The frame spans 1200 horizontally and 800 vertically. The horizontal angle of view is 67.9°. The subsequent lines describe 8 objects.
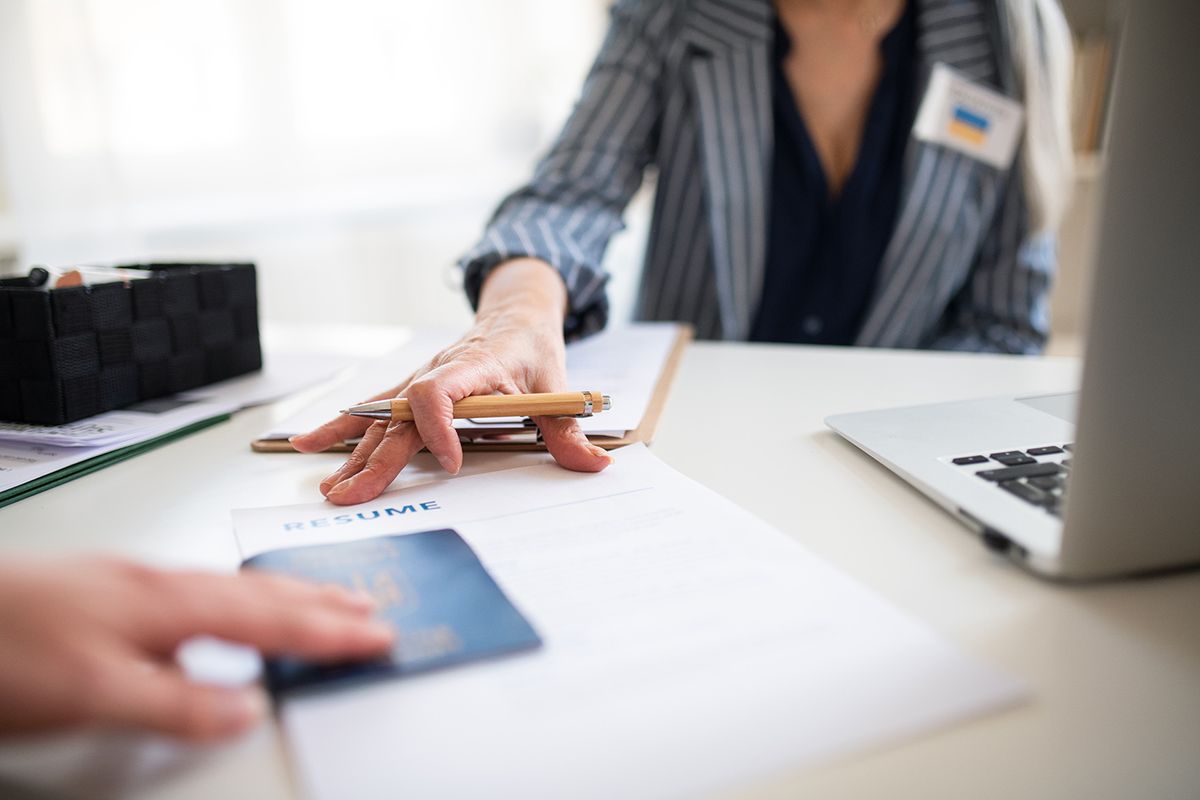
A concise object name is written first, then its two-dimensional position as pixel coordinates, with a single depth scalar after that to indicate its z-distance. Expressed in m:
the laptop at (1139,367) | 0.36
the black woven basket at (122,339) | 0.68
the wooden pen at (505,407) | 0.60
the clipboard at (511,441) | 0.65
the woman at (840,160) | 1.18
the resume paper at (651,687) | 0.30
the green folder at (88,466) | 0.58
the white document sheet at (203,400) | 0.67
